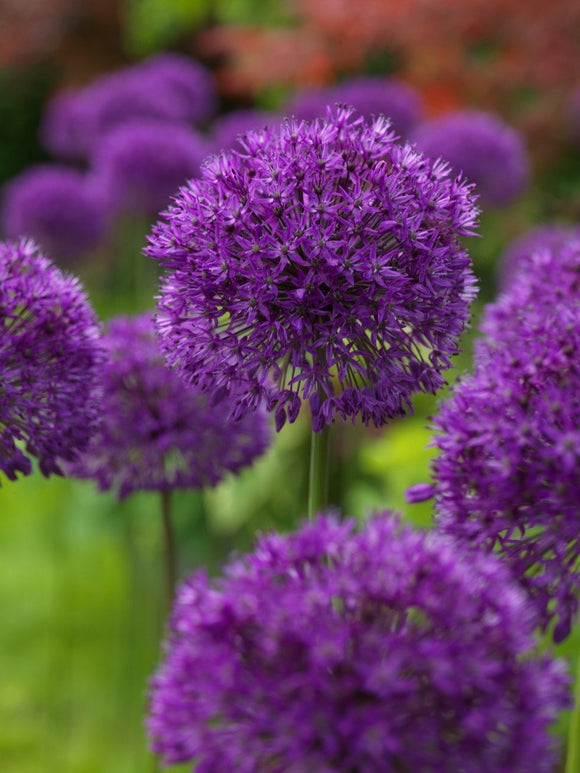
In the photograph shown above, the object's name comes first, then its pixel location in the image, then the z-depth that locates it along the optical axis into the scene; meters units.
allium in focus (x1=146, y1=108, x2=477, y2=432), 1.22
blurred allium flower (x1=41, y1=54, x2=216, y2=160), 3.70
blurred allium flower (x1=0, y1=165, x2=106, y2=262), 3.70
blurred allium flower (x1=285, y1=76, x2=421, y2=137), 3.30
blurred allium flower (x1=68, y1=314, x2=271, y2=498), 1.66
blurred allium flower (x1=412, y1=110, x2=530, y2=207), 3.12
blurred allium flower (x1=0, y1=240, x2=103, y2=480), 1.33
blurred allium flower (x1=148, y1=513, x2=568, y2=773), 0.90
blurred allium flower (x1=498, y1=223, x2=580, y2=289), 3.14
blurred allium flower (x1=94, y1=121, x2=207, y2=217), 3.17
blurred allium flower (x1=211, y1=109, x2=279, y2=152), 3.14
